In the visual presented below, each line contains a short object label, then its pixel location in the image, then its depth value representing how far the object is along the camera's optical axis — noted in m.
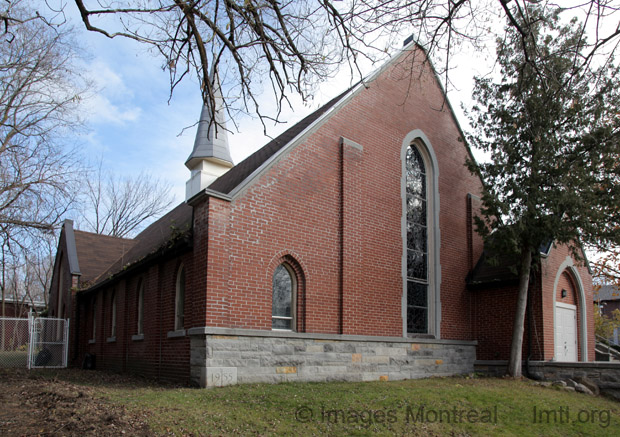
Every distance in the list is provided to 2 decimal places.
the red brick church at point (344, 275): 11.71
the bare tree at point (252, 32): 6.29
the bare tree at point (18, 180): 14.59
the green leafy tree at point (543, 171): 13.77
